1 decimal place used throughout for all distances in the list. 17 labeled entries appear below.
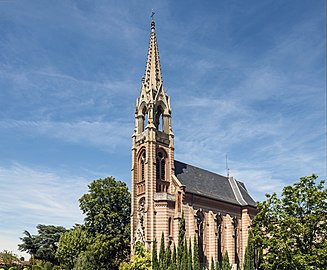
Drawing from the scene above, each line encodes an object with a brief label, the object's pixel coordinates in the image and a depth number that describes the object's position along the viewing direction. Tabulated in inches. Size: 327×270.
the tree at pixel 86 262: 2336.0
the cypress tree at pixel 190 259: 2004.9
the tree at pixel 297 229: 1462.8
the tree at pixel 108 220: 2507.4
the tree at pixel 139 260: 2077.3
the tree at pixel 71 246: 2593.5
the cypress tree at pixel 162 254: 2042.8
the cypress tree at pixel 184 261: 1994.3
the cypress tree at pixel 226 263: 2073.0
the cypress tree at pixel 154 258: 2050.1
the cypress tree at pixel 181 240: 2054.6
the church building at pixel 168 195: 2287.2
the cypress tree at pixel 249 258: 2198.6
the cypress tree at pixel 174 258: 2069.4
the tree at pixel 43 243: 3590.1
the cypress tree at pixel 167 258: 2047.2
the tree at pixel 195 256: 2039.5
